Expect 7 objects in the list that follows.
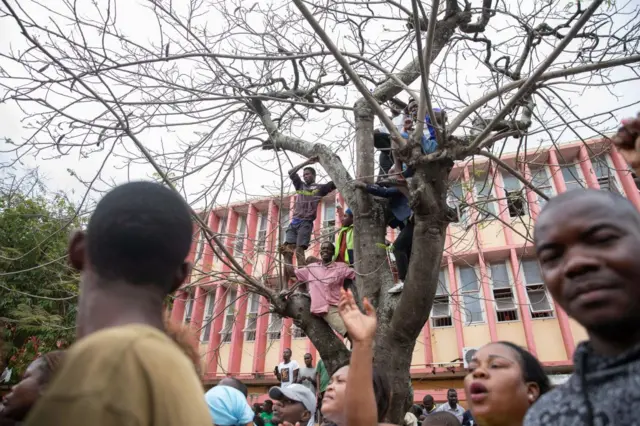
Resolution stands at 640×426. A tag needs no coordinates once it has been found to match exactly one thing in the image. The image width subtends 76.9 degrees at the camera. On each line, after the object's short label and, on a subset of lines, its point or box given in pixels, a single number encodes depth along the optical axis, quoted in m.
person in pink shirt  4.30
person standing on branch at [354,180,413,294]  4.07
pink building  11.45
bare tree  3.01
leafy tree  9.50
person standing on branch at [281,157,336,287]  5.38
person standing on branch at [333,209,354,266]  5.18
